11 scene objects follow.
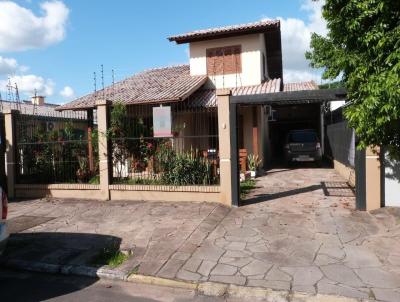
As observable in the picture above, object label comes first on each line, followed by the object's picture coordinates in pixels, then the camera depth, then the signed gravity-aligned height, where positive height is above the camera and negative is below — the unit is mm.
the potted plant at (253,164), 13875 -901
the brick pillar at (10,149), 10797 -111
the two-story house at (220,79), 15164 +2648
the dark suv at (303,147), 17203 -423
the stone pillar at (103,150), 9906 -187
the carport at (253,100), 8164 +830
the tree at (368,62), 5676 +1176
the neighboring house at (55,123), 11222 +640
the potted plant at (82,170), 10609 -725
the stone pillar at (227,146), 8719 -145
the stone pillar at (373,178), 7766 -844
